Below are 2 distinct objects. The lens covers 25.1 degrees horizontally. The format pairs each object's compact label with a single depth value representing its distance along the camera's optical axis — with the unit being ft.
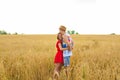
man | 17.22
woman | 17.54
